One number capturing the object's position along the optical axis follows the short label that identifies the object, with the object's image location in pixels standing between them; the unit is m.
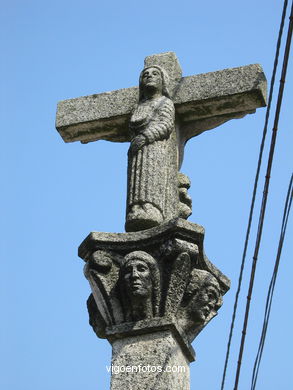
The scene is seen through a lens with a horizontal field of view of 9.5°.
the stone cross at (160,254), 12.72
